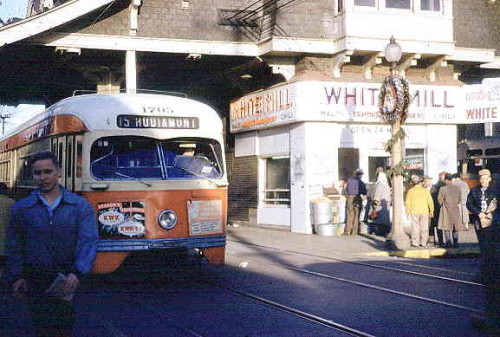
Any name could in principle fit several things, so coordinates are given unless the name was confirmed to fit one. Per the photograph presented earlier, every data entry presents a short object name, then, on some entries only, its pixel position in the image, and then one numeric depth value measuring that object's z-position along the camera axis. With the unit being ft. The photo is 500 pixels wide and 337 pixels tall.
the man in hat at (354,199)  64.54
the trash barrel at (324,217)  64.85
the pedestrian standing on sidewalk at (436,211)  54.39
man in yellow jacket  52.42
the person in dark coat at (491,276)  21.79
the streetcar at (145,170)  31.94
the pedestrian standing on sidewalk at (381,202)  62.59
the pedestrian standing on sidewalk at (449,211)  51.37
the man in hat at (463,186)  63.09
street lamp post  50.72
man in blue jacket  15.11
